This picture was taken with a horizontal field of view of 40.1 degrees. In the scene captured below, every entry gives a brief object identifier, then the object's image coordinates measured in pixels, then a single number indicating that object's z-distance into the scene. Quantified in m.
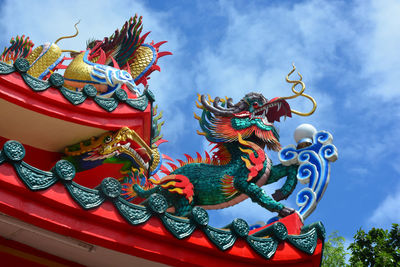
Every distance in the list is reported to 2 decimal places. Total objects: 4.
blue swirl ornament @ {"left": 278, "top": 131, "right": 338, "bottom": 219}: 6.65
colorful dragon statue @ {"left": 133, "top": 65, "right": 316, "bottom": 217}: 7.15
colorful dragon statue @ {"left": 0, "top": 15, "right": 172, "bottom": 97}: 8.41
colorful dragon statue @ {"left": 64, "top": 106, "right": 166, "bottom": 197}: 7.43
